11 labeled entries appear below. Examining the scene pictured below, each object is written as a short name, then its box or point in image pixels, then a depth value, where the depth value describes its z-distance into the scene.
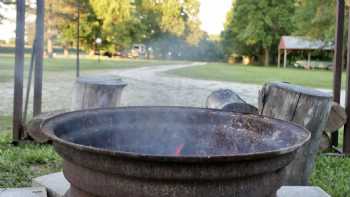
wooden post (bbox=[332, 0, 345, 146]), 3.60
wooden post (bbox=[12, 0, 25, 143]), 3.32
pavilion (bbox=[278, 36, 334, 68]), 25.80
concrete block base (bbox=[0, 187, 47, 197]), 1.81
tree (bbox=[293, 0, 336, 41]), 19.42
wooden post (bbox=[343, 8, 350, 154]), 3.59
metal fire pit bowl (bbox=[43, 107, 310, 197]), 0.98
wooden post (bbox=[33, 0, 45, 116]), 3.51
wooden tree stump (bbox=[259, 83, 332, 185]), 2.42
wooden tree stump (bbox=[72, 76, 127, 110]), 3.20
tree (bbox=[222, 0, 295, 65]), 27.62
